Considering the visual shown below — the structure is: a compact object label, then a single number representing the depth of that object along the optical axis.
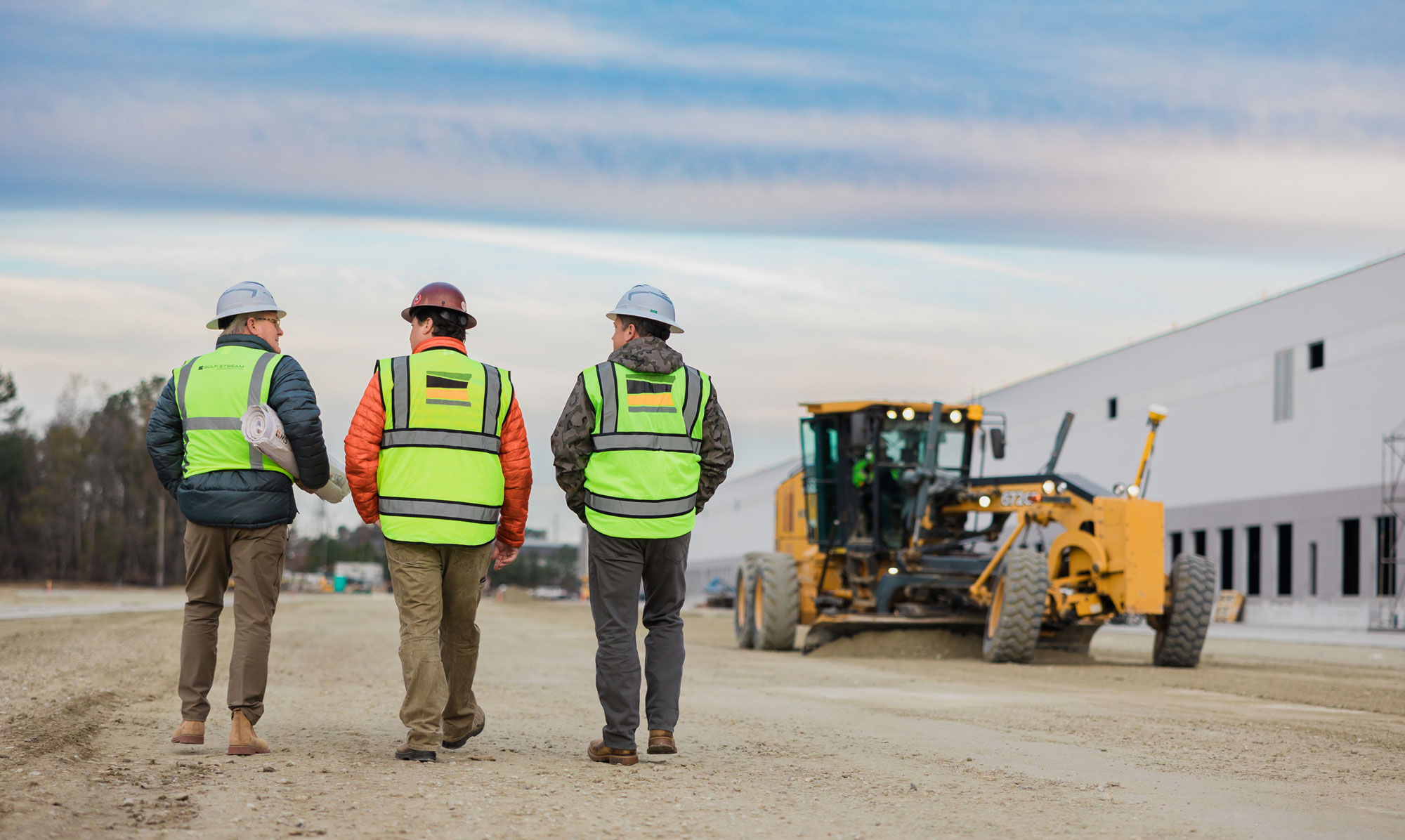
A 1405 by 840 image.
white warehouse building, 34.38
